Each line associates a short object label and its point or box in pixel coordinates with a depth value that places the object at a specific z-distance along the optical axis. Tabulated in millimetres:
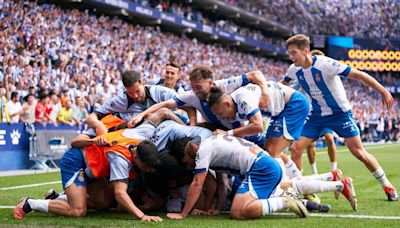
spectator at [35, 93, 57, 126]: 16344
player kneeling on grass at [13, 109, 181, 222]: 6895
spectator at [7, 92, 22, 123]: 16105
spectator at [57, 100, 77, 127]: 17172
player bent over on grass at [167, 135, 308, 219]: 6934
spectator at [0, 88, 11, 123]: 15727
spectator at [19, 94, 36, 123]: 16141
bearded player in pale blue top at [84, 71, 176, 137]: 7965
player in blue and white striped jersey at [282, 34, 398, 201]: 8820
